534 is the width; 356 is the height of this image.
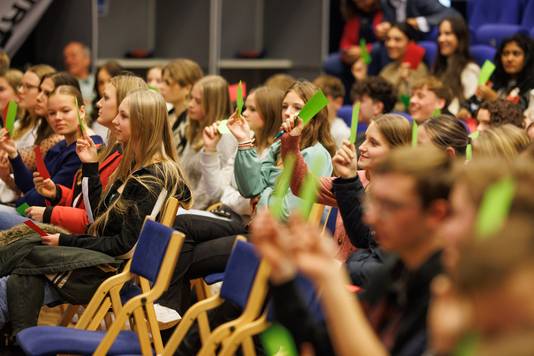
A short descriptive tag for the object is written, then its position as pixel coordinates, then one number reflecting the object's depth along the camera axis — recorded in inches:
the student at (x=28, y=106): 338.6
